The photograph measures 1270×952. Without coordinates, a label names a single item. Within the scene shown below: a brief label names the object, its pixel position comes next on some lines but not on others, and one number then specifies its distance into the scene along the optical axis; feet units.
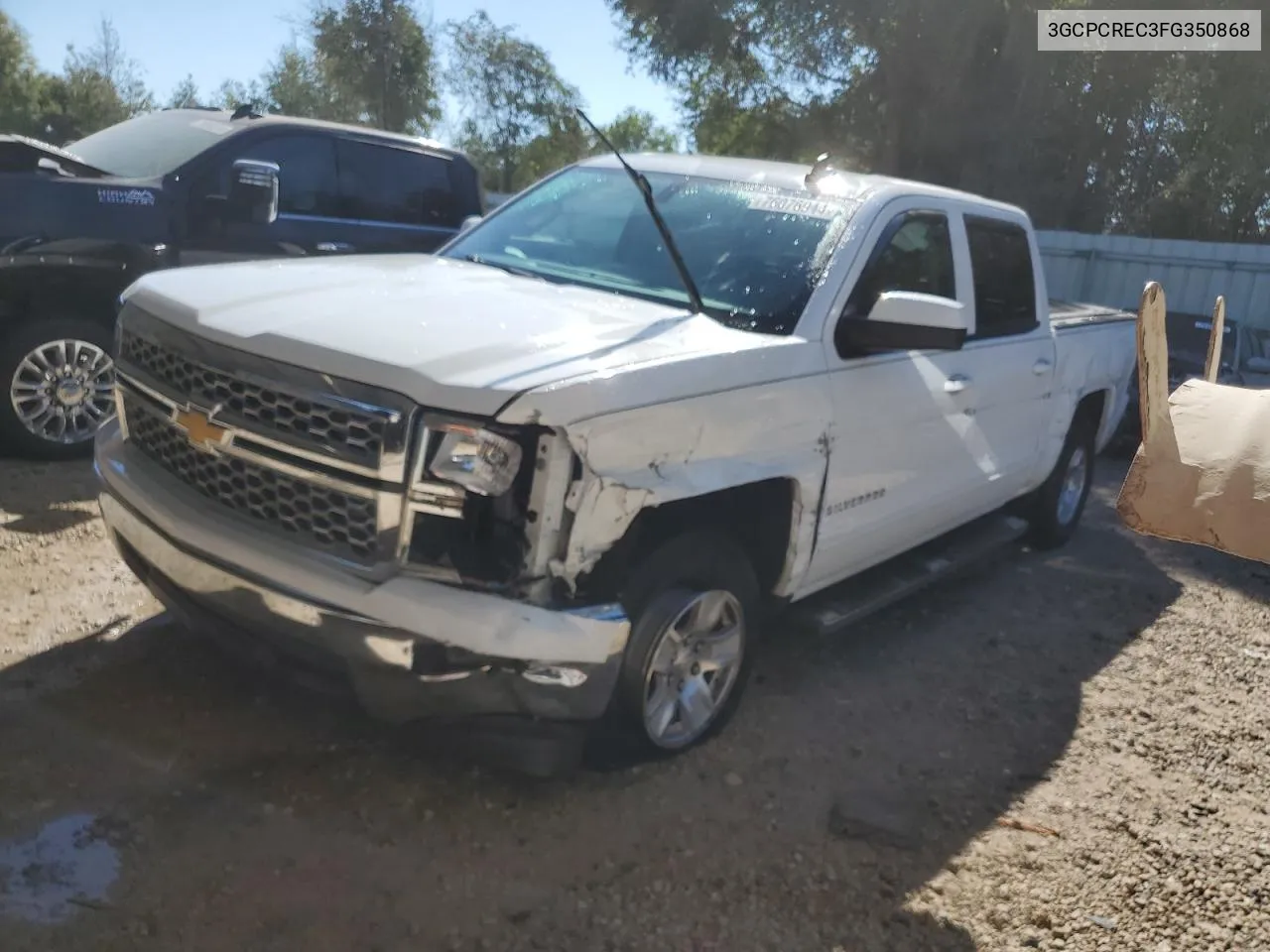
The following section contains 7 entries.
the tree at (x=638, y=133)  139.64
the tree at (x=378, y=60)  80.79
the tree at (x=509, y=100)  89.92
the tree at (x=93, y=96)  93.20
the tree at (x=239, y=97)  89.86
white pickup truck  9.41
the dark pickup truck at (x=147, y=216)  18.58
